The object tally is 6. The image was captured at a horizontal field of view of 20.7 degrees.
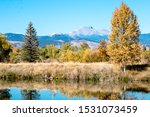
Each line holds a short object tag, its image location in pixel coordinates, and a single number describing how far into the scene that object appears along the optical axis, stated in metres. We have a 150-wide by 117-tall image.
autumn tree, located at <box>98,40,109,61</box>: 73.88
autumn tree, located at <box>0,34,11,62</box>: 80.19
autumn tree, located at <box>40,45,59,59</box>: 103.76
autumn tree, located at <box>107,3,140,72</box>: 55.00
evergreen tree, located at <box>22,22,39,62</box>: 75.69
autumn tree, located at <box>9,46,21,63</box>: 85.44
